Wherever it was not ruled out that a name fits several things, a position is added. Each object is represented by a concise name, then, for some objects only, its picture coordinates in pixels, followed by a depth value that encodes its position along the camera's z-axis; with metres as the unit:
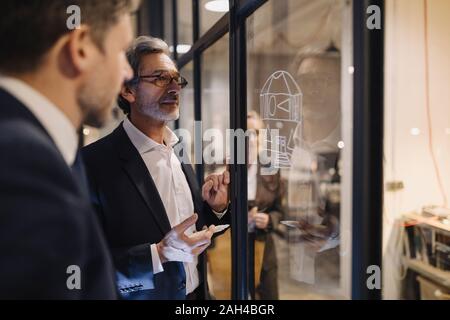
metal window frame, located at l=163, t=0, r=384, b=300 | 1.10
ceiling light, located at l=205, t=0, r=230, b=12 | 1.61
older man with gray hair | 1.36
